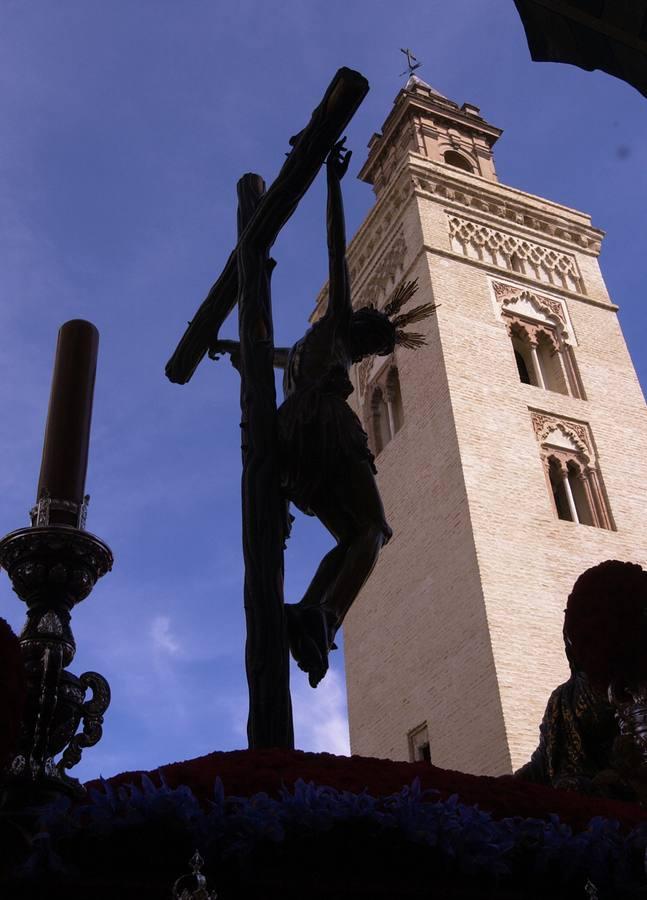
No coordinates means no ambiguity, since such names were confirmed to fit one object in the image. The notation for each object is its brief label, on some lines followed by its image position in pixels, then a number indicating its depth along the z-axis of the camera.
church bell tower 12.88
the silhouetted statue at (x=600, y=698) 1.49
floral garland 1.11
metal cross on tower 24.55
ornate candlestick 1.42
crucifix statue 2.10
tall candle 1.68
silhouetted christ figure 2.15
